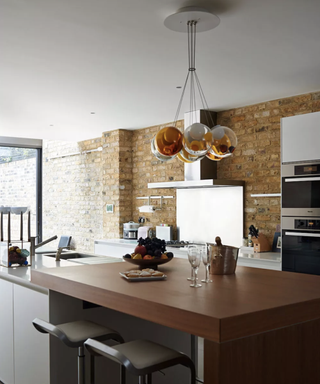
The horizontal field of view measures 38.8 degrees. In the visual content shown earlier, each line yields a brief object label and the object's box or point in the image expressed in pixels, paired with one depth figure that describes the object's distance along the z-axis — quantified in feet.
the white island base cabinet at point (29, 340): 9.03
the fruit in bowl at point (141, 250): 9.27
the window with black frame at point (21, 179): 28.19
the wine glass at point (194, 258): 7.62
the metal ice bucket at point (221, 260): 8.77
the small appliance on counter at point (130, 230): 21.93
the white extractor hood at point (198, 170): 18.02
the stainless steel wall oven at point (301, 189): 13.21
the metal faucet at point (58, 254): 12.47
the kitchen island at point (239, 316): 5.57
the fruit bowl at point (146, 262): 9.18
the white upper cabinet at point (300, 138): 13.20
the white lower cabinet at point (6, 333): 10.38
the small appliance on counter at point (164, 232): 20.48
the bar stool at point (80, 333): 7.48
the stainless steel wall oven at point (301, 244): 13.19
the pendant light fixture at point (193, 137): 9.27
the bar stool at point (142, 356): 6.12
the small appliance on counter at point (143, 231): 21.25
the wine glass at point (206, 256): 7.80
